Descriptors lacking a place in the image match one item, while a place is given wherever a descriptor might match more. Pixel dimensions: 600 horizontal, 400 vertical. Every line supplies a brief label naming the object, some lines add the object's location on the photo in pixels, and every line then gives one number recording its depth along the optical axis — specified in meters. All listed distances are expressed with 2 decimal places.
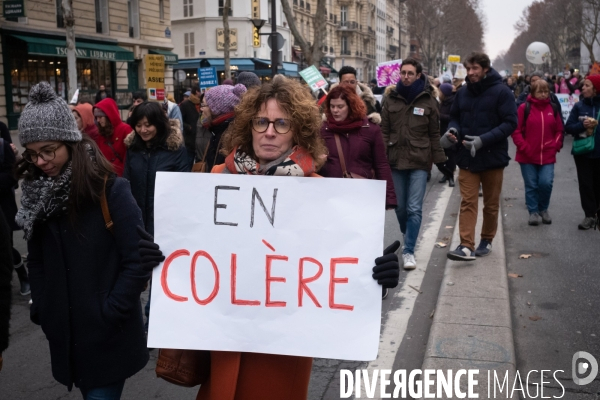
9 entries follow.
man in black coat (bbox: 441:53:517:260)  6.41
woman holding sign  2.43
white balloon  41.72
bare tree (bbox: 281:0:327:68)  25.45
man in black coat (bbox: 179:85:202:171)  11.89
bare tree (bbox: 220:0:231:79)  28.26
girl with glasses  2.64
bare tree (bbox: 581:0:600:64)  48.91
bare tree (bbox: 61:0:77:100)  17.94
